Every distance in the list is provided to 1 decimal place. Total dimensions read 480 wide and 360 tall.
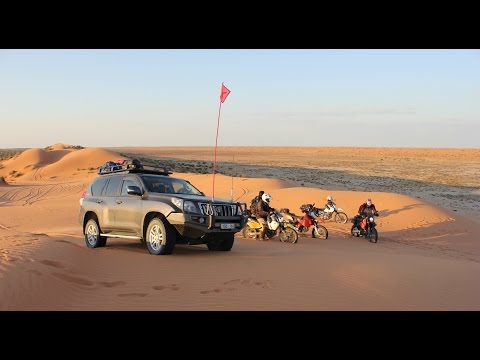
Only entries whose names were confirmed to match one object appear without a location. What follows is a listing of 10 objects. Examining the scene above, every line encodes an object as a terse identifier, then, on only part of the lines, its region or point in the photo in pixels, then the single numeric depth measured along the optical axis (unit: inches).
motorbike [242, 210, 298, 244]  645.9
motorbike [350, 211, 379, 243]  715.4
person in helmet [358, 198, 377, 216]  742.9
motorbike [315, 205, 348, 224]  877.5
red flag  591.2
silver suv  438.0
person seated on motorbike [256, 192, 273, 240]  655.1
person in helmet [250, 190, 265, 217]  666.2
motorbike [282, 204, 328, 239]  713.6
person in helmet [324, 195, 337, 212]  878.0
